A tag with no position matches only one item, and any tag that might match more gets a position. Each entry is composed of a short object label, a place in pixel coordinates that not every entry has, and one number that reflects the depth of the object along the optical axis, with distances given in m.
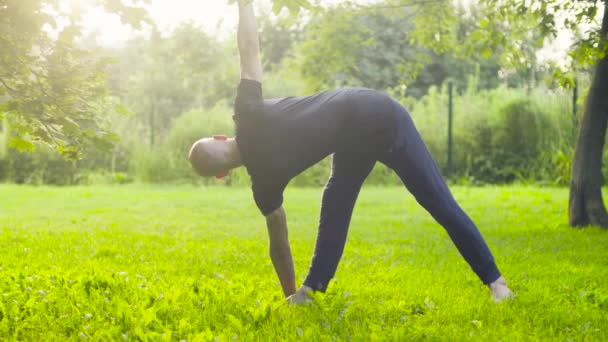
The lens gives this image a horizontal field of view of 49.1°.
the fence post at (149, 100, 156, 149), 19.73
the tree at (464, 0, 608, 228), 8.02
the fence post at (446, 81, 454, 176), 17.78
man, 3.64
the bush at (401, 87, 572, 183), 17.05
